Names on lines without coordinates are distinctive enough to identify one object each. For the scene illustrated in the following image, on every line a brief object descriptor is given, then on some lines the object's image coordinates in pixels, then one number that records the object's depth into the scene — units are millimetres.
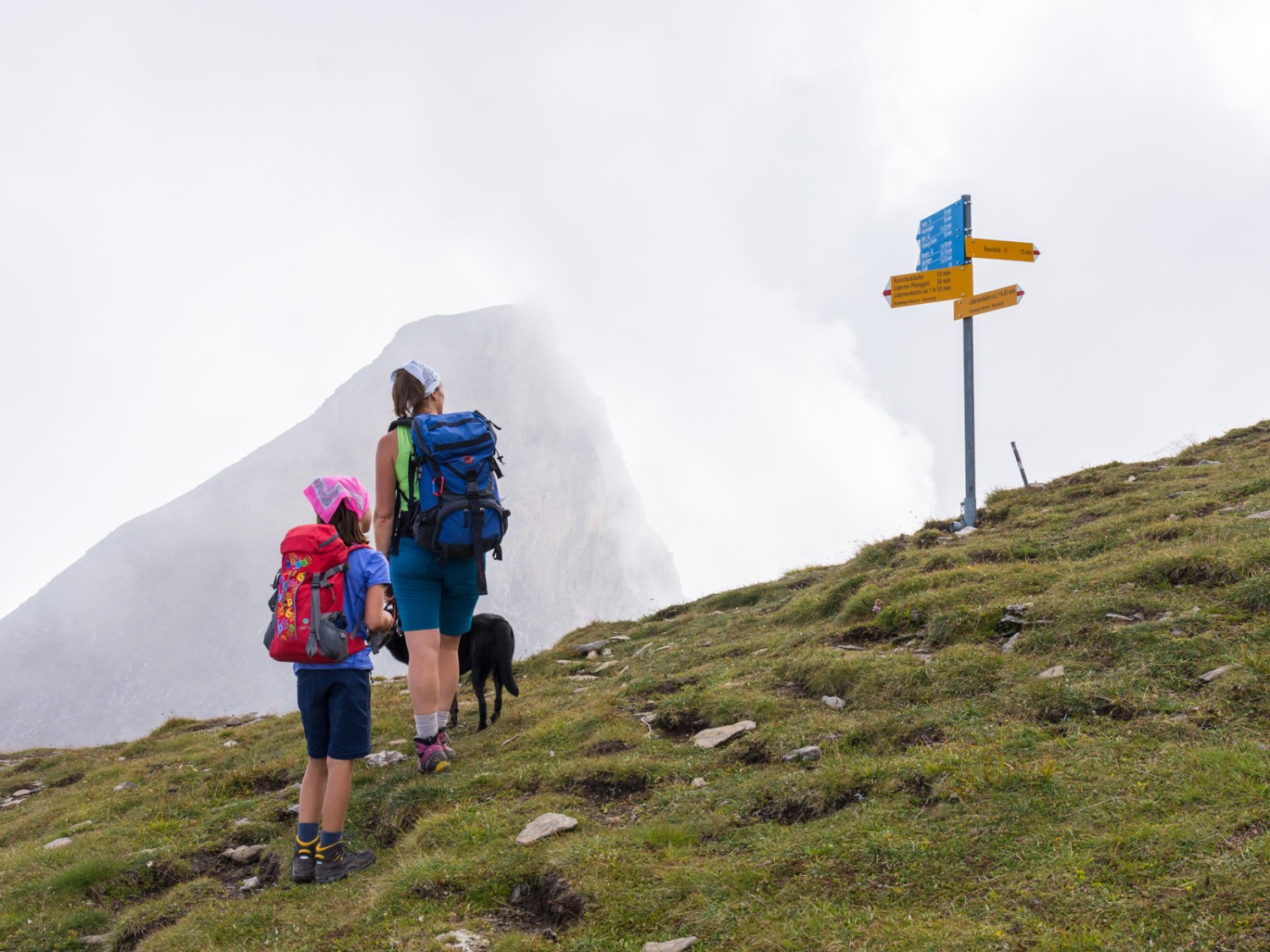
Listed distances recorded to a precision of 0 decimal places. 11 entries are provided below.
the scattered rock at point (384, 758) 7320
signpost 11859
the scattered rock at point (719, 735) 5906
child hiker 5129
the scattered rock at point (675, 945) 3363
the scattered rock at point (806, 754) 5130
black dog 8531
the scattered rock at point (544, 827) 4703
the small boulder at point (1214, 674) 4652
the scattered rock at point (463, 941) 3727
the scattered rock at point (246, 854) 5945
